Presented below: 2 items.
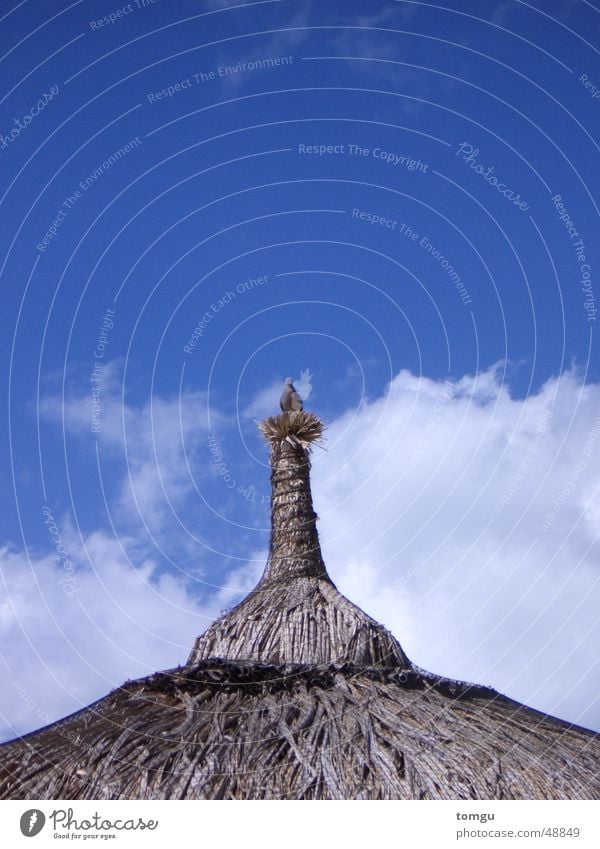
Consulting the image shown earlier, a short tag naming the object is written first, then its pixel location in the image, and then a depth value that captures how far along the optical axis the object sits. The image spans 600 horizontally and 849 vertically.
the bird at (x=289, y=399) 13.66
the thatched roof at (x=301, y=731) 7.62
